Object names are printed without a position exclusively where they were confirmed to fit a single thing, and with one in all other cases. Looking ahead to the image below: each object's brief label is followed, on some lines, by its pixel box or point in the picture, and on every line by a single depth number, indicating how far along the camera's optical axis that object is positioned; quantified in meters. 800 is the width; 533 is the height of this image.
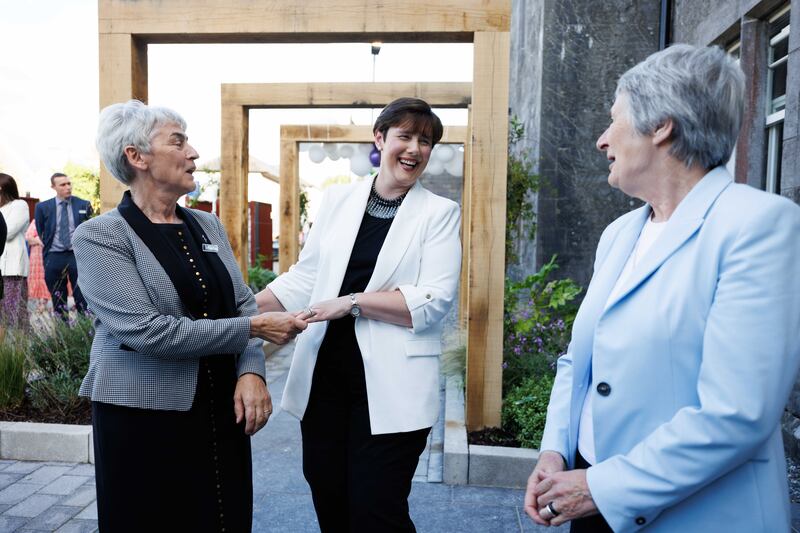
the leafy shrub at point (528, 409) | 4.17
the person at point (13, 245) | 7.27
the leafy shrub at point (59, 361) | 4.60
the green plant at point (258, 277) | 11.09
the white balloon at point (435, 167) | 12.08
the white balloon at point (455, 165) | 12.42
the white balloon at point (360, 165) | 12.06
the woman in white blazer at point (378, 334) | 2.24
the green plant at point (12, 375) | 4.65
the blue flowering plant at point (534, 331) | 5.02
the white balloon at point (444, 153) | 12.15
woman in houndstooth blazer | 2.04
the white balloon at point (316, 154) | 12.37
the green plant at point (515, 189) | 5.52
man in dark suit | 7.77
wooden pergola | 4.16
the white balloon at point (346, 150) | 12.32
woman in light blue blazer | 1.23
